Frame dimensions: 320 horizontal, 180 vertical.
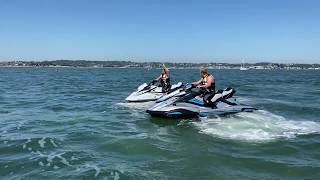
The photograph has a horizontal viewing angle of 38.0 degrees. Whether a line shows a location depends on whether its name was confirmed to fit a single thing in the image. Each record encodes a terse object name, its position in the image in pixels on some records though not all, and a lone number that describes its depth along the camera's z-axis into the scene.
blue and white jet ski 15.65
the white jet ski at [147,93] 21.78
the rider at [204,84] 16.14
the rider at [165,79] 22.00
